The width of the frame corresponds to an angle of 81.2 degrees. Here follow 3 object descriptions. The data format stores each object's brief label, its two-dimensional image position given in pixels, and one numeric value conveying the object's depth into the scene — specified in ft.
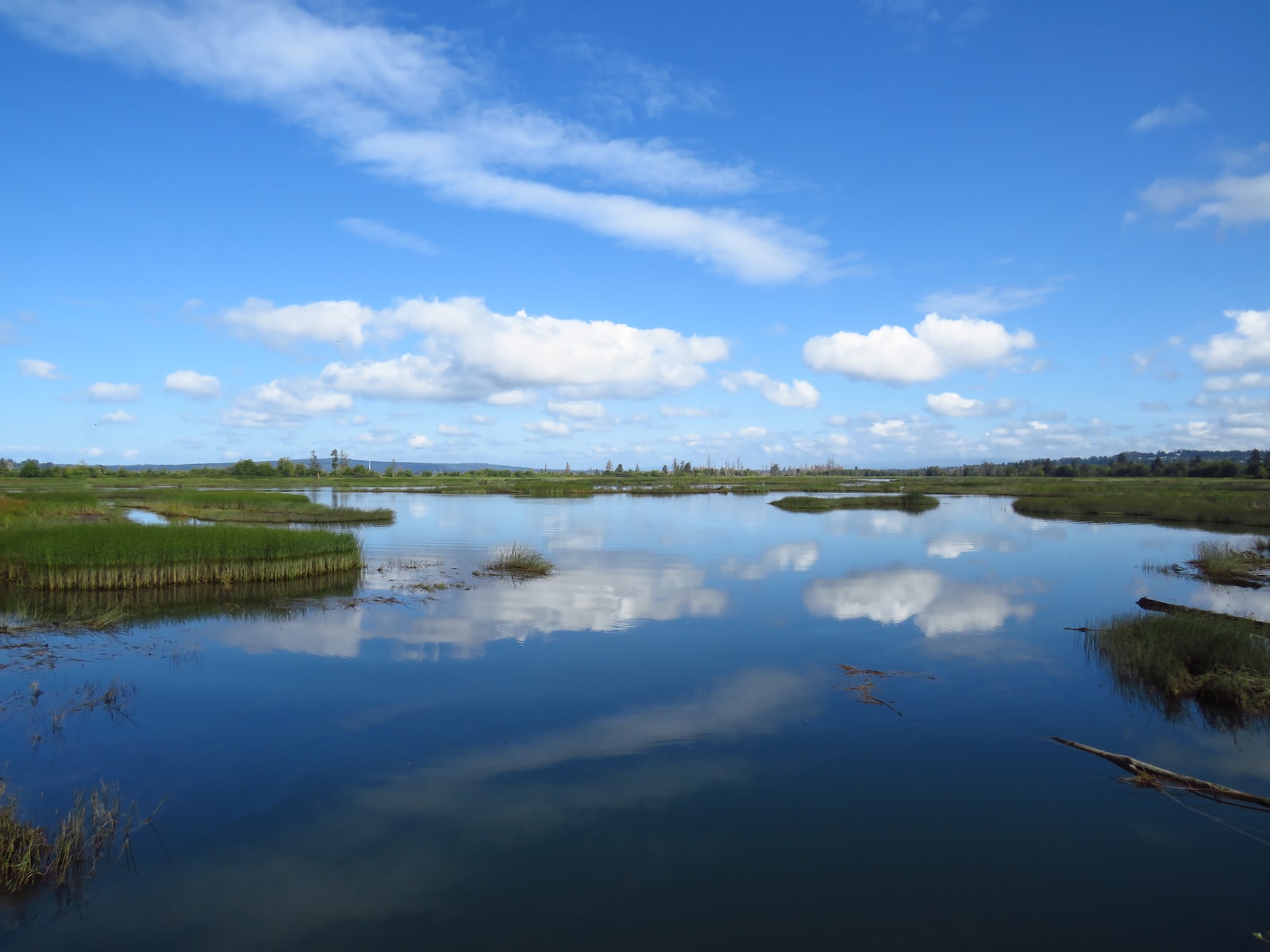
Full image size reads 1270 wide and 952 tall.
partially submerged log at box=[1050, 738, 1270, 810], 25.77
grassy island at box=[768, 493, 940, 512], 168.14
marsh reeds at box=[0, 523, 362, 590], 59.57
